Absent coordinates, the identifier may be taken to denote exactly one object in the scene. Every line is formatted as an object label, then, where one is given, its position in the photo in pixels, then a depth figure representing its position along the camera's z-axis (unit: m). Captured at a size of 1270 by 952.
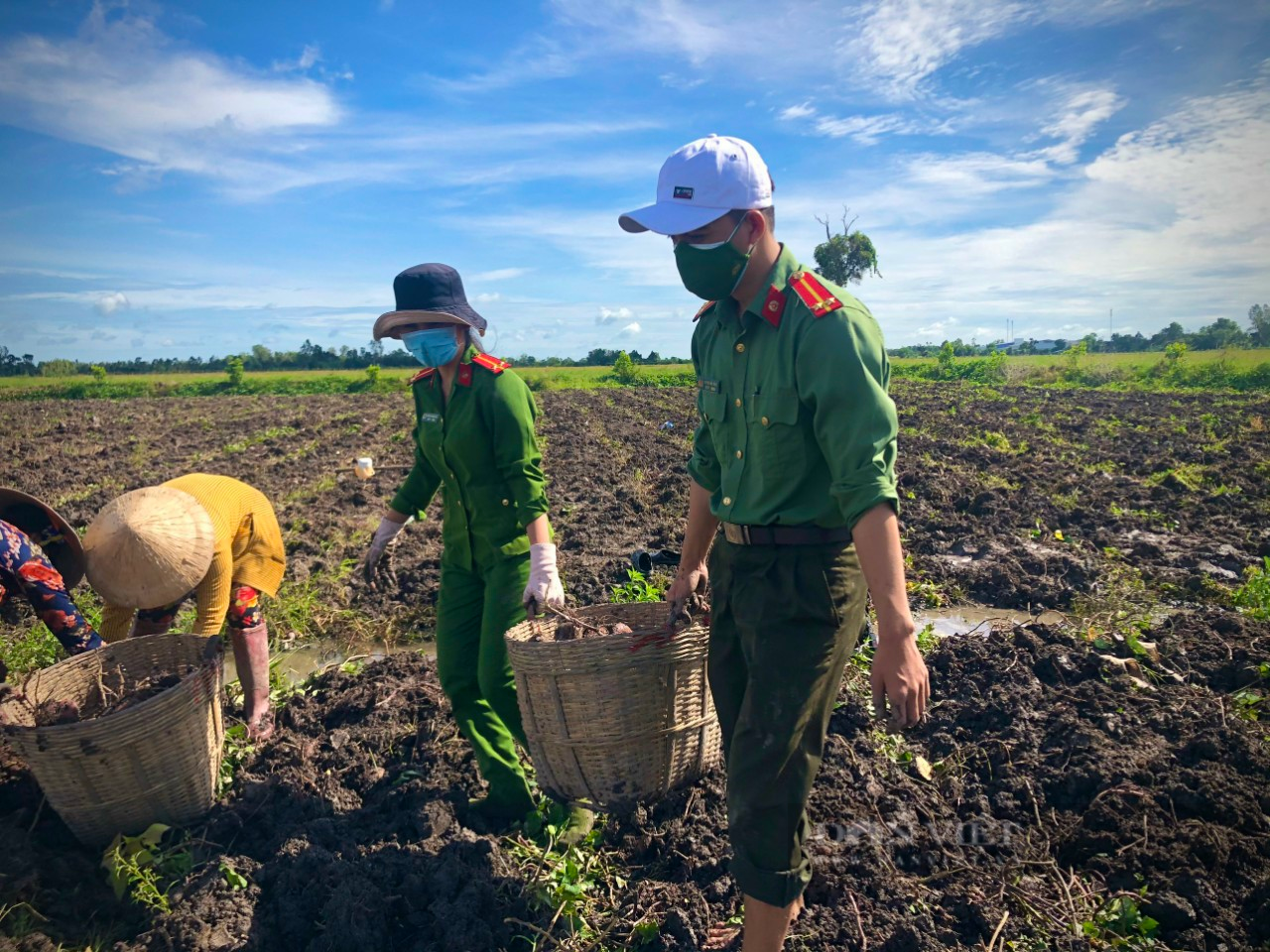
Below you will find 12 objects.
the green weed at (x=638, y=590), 5.62
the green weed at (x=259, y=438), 15.09
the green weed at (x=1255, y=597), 5.35
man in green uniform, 2.02
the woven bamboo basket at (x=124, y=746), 2.97
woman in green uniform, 3.17
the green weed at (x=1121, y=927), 2.54
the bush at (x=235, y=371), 38.91
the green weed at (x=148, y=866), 2.90
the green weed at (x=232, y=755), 3.58
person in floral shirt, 3.48
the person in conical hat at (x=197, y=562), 3.40
